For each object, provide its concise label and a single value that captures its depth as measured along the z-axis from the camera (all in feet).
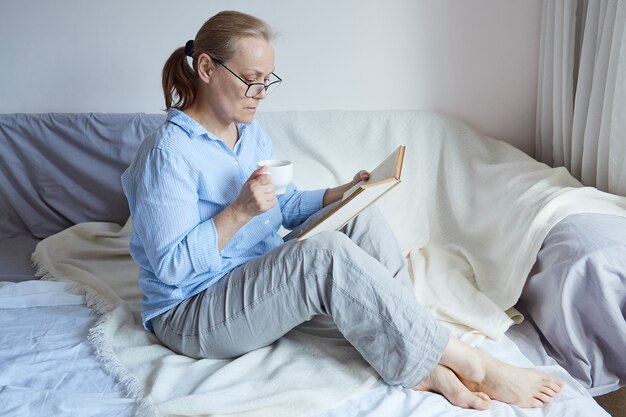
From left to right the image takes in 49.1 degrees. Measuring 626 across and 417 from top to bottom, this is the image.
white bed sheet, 4.22
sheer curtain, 6.11
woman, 4.29
